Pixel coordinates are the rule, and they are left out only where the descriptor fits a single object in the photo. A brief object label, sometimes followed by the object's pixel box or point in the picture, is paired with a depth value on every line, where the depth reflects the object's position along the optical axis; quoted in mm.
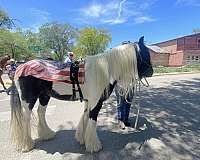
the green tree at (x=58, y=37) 38458
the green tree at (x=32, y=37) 38770
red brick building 28527
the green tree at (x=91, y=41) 32267
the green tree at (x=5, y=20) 24465
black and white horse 2459
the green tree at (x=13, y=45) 24970
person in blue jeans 3306
